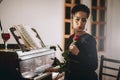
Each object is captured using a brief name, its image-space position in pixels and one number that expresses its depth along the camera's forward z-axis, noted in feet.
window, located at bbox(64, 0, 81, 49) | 15.97
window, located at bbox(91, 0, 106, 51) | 18.07
